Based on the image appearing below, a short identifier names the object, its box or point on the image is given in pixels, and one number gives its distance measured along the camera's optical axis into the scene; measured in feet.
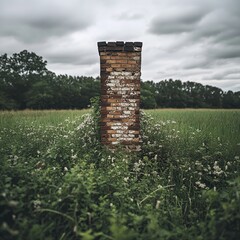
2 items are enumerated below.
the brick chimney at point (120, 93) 17.06
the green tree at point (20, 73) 140.36
